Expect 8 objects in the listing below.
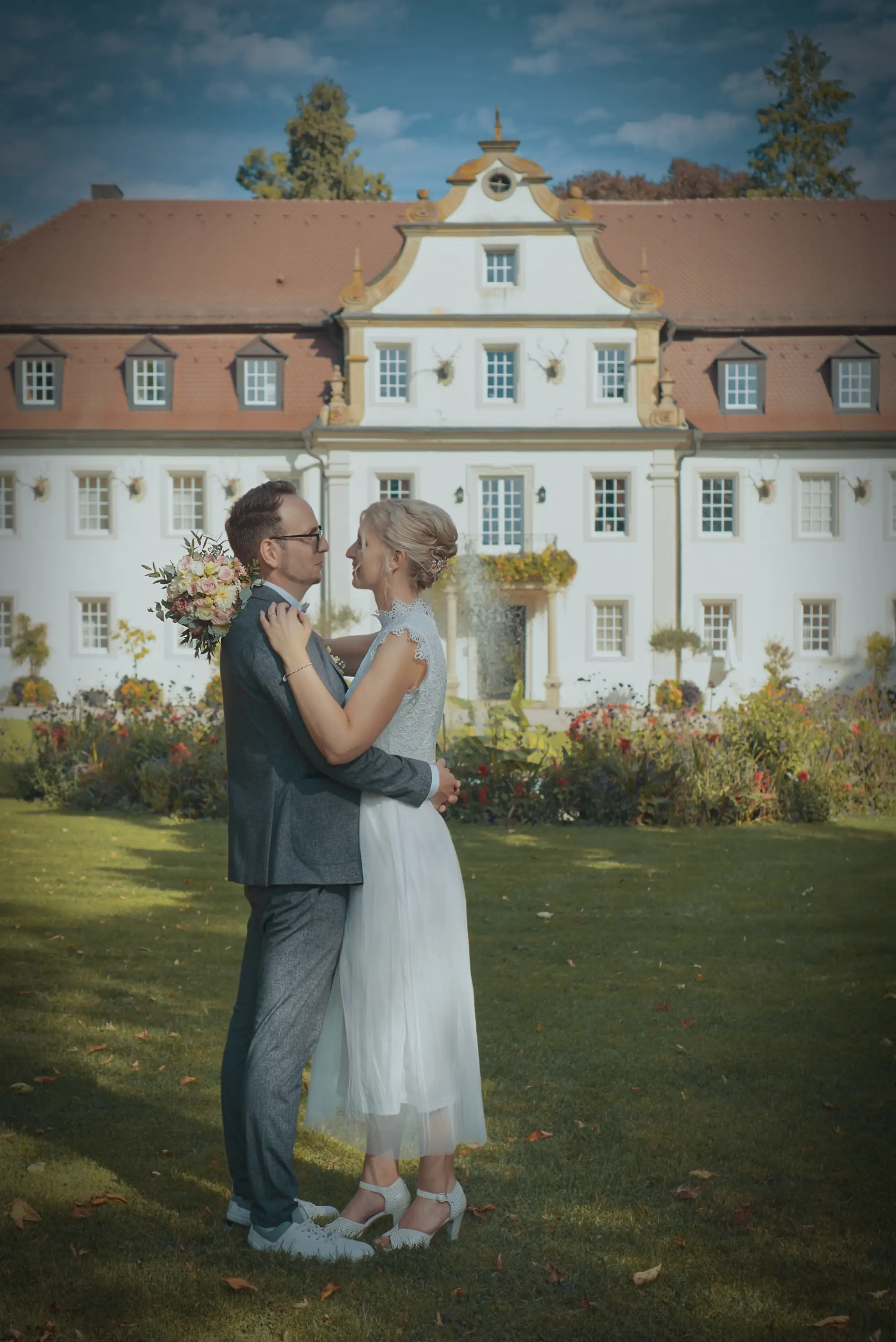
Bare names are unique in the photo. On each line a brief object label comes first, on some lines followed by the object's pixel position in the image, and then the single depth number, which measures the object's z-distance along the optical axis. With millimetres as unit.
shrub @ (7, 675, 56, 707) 24781
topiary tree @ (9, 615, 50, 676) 25953
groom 2959
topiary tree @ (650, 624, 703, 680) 25172
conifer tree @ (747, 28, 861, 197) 31891
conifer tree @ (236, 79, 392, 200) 32594
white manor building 25734
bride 3045
